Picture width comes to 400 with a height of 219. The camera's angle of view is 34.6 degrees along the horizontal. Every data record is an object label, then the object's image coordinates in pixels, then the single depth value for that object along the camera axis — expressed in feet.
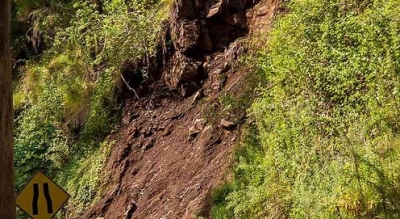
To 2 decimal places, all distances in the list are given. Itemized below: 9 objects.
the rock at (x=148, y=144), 43.62
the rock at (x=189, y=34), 44.78
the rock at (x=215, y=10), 44.34
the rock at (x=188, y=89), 44.46
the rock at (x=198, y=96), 43.34
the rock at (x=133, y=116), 47.60
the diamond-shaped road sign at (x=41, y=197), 25.35
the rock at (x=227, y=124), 36.80
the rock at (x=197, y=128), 39.69
